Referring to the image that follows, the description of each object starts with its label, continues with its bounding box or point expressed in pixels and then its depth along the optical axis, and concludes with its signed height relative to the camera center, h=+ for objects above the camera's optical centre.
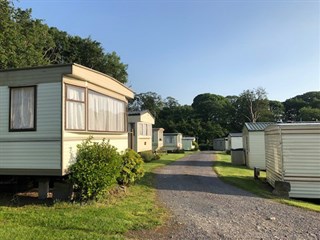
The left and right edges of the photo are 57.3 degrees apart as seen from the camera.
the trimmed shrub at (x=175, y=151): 39.96 -2.16
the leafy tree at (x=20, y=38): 18.22 +7.33
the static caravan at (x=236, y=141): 33.22 -0.75
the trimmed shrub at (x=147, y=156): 22.48 -1.57
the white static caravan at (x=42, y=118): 8.10 +0.56
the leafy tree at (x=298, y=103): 70.13 +7.43
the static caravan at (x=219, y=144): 53.42 -1.77
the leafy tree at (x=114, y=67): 34.94 +8.36
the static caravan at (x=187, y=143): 50.49 -1.39
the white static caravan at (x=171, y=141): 43.13 -0.86
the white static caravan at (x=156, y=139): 34.94 -0.42
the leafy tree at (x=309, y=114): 58.13 +3.91
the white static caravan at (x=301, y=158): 11.05 -0.93
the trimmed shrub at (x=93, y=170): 7.95 -0.94
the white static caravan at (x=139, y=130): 22.64 +0.45
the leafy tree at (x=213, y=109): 70.92 +6.62
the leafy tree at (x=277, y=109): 70.14 +6.18
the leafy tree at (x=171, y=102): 76.15 +8.70
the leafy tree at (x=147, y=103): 69.27 +7.81
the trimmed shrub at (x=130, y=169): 10.43 -1.22
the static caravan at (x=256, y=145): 19.72 -0.75
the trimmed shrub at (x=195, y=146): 52.27 -2.01
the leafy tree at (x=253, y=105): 63.53 +6.47
